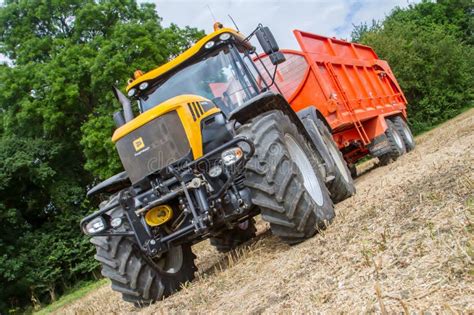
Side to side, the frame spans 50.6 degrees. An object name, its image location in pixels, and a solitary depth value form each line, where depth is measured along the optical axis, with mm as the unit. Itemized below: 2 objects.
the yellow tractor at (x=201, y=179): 4633
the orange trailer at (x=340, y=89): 8875
